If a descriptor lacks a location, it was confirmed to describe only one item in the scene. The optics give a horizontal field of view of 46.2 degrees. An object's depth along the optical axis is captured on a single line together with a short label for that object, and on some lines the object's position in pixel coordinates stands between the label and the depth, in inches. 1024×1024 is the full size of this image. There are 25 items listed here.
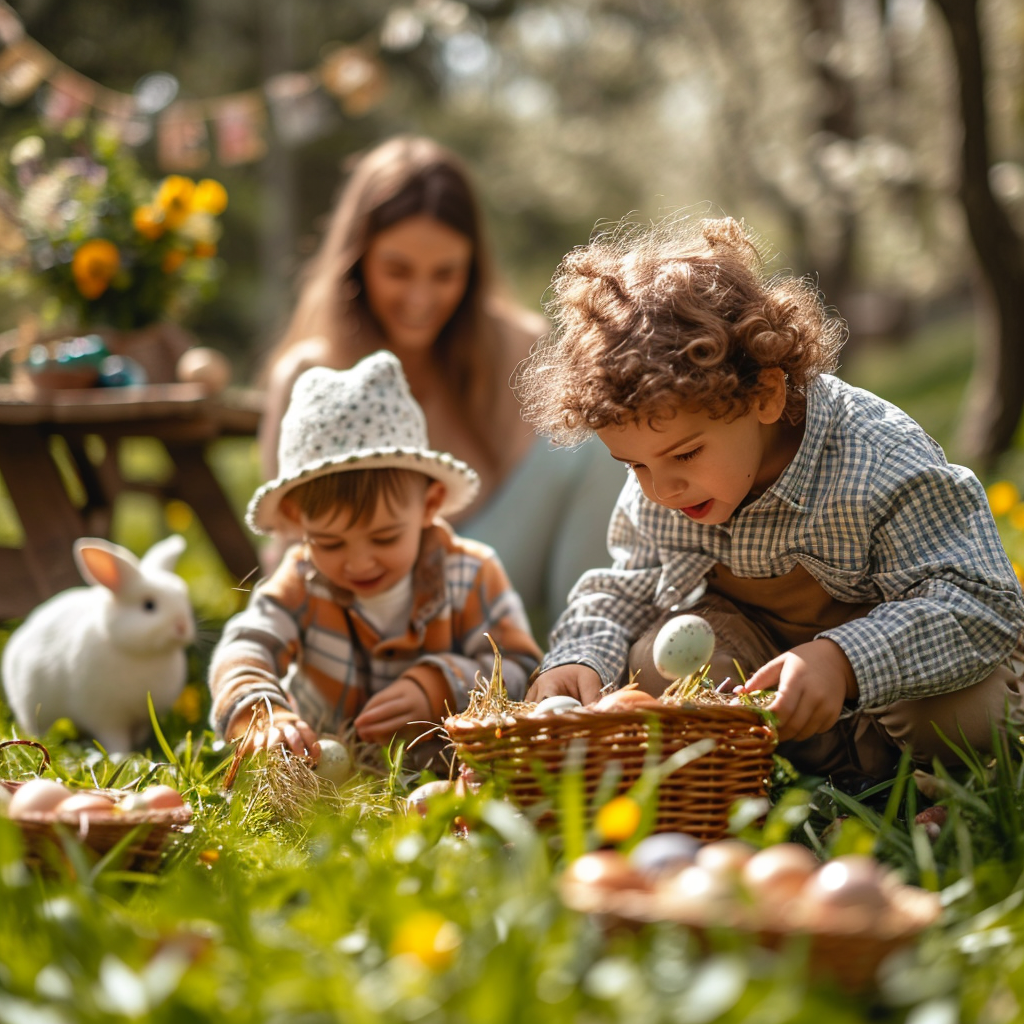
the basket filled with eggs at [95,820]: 59.4
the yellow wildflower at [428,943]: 41.5
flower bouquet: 150.7
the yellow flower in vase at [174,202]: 152.9
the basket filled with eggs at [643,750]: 62.4
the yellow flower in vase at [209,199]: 156.5
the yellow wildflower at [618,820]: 49.8
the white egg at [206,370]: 140.1
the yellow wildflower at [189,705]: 110.9
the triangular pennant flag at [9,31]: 191.6
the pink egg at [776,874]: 45.4
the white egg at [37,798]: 61.3
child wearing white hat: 91.2
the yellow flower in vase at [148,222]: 152.1
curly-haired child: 74.3
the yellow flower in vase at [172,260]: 154.6
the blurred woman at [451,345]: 133.7
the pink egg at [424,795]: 71.3
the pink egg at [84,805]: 60.4
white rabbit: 101.6
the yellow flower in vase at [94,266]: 147.7
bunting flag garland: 190.1
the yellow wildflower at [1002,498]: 124.3
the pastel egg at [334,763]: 81.2
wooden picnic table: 127.3
